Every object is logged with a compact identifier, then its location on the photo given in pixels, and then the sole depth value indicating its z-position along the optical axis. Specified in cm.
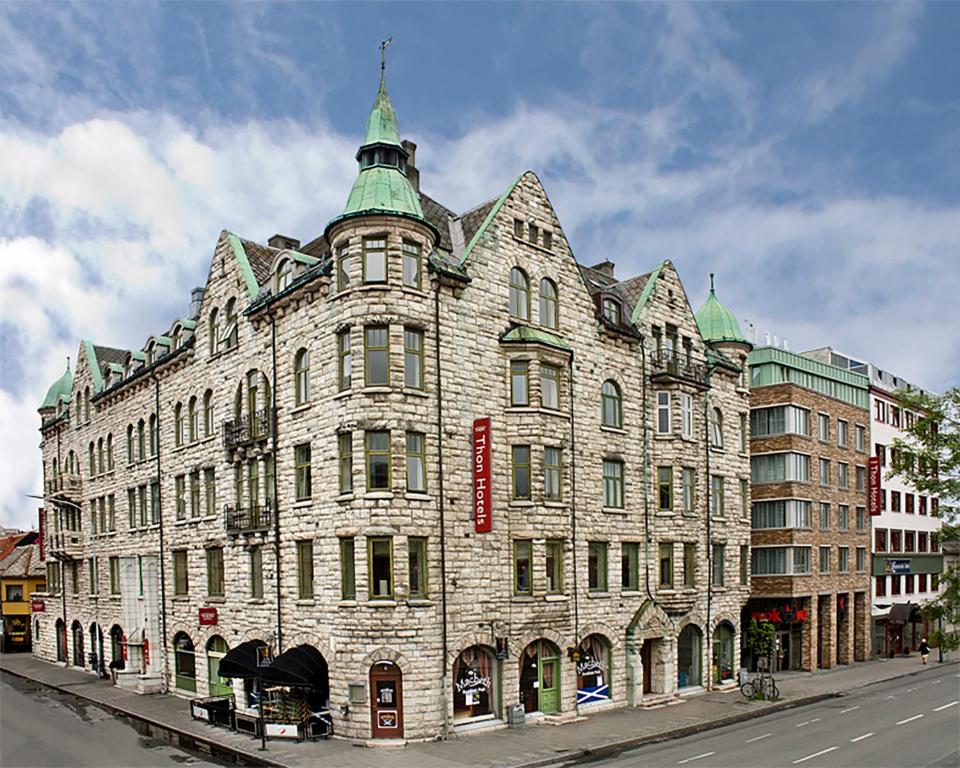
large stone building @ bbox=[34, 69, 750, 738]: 2867
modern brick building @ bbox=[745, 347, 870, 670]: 4916
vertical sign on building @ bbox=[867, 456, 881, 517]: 5634
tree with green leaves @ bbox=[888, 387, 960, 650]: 2452
